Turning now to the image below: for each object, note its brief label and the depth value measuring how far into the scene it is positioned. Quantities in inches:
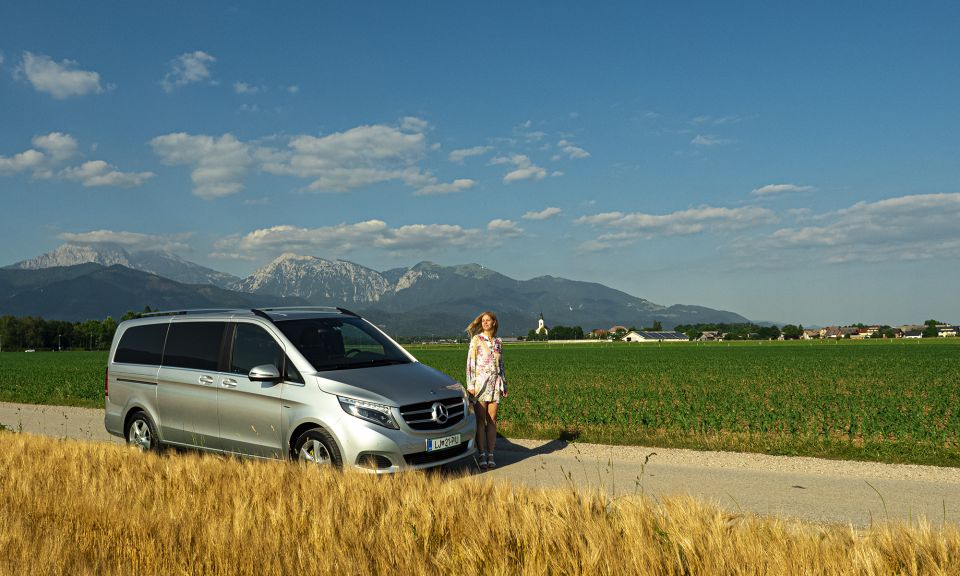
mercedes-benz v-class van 288.5
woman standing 365.7
